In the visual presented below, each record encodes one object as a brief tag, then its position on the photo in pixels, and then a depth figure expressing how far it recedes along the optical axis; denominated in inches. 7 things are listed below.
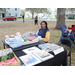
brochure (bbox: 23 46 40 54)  62.5
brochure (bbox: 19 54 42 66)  47.6
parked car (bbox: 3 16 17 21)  753.6
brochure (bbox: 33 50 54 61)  52.3
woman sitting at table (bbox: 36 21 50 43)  109.5
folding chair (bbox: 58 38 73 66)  89.7
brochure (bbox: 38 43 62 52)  63.8
